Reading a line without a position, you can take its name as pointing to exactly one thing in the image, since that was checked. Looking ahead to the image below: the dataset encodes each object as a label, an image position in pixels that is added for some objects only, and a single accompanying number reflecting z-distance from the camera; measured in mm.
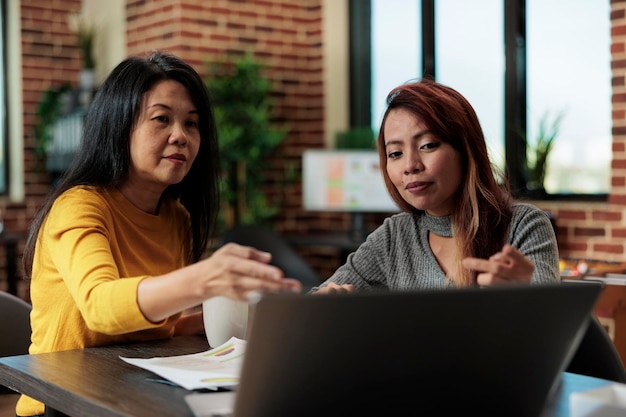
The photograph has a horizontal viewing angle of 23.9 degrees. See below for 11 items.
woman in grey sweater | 2641
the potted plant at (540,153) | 5102
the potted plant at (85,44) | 6575
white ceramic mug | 2462
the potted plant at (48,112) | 6746
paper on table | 2194
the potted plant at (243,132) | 6082
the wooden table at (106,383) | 2131
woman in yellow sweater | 2538
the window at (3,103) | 6971
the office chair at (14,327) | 2866
